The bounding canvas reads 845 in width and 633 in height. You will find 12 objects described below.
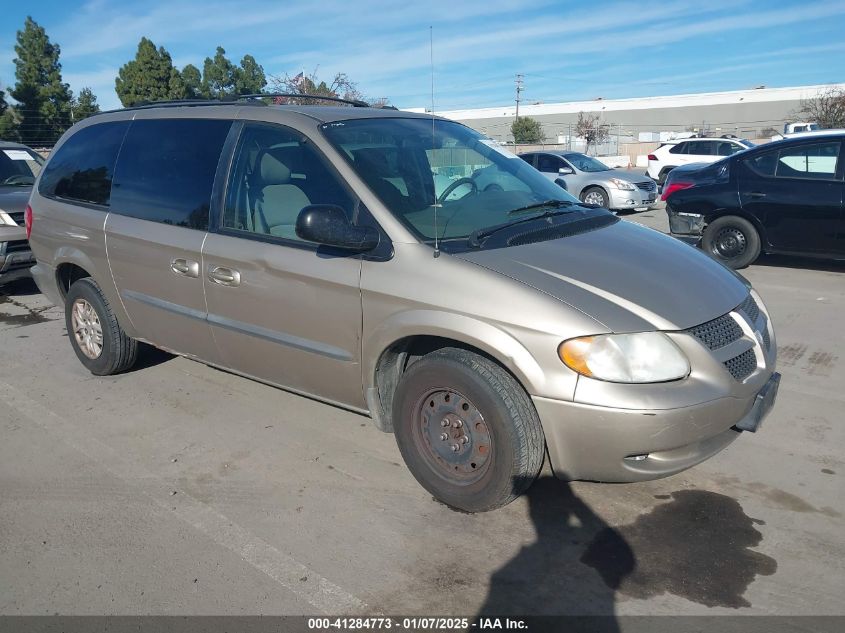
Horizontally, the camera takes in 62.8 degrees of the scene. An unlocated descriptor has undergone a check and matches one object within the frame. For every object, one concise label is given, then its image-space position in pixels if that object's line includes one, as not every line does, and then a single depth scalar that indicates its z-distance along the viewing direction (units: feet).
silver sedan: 50.37
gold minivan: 9.43
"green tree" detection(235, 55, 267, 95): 182.19
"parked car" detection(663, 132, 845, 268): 25.16
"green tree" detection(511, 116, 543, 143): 159.84
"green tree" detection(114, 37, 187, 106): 147.02
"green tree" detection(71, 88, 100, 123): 137.36
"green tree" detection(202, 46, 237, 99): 179.32
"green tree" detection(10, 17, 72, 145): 133.69
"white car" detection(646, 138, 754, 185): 74.59
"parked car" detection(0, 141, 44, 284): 25.93
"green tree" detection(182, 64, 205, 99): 165.49
